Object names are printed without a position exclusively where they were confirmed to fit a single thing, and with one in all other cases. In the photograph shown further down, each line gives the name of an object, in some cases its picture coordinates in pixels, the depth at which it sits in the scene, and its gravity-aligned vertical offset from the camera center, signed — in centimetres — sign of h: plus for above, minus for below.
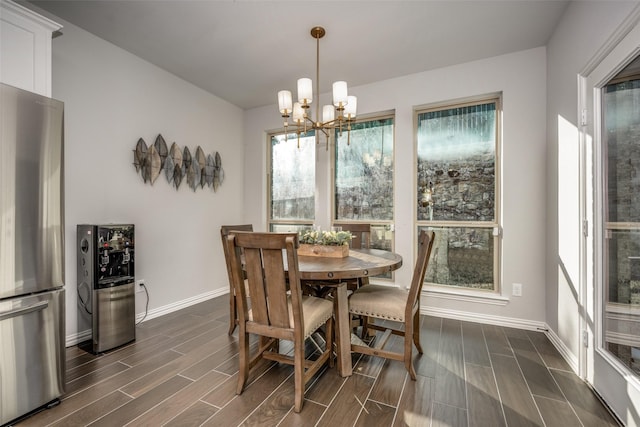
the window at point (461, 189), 313 +26
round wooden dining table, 180 -38
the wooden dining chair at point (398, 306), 195 -66
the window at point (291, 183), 420 +46
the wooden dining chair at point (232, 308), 263 -87
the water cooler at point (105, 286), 238 -61
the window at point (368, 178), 362 +46
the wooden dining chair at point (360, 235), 310 -24
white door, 154 -6
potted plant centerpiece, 235 -26
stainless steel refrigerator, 155 -22
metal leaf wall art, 309 +58
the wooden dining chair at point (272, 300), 163 -52
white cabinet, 166 +100
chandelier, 223 +90
